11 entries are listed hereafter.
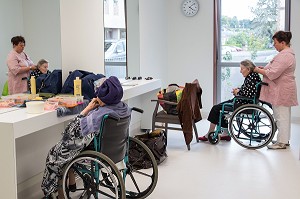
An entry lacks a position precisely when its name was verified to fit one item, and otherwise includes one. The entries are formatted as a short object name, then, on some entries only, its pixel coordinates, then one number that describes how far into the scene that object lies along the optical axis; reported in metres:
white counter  2.82
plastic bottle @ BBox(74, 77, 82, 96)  3.82
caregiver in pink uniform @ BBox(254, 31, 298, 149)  4.84
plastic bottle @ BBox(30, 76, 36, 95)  3.74
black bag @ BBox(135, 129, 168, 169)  4.34
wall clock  6.88
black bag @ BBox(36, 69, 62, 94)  3.84
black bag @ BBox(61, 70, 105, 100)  3.93
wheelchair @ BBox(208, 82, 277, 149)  4.89
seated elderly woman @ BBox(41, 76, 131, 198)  2.96
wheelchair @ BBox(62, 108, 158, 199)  2.90
